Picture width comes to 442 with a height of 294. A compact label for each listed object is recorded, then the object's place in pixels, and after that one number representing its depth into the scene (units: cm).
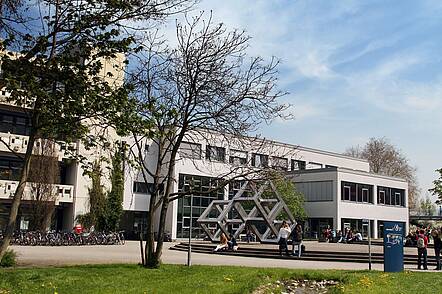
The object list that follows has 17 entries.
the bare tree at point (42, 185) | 4231
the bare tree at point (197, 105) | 1812
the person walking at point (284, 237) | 3053
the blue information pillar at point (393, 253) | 1953
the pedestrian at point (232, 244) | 3557
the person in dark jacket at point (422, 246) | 2333
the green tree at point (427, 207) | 11594
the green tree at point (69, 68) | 1313
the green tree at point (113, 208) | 4834
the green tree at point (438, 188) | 4672
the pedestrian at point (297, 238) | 3036
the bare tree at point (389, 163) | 8400
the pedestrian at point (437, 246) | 2311
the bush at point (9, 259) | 1819
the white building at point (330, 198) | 5700
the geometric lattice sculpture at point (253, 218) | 4253
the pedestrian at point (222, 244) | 3562
